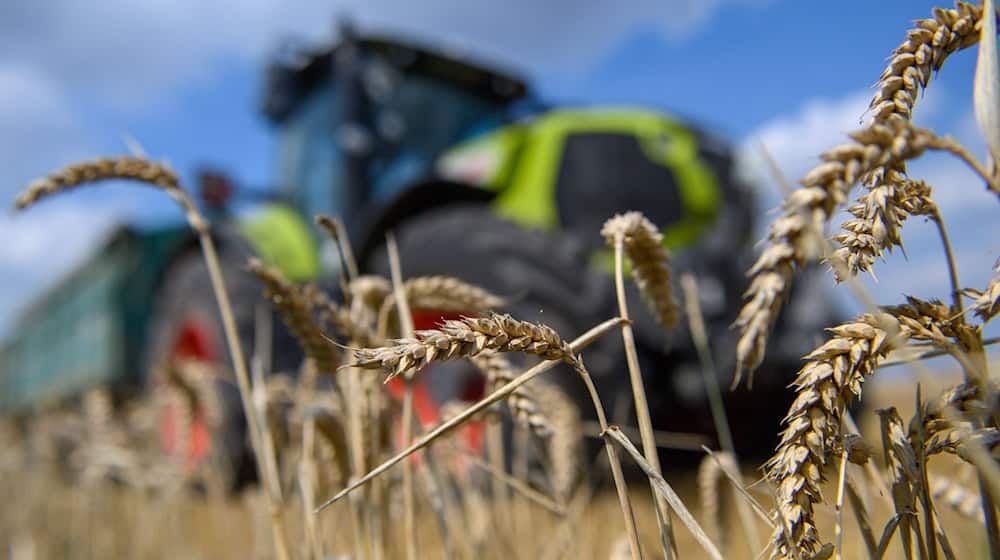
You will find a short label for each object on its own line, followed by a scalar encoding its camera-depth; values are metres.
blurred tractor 2.25
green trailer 4.58
